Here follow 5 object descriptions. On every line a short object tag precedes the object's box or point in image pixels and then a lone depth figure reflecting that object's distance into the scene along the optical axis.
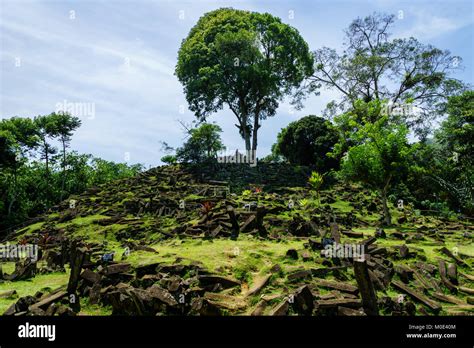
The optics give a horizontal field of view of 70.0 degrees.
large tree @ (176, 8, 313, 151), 37.62
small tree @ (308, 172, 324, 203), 24.36
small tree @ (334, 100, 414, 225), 18.91
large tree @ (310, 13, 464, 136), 38.78
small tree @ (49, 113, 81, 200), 39.78
